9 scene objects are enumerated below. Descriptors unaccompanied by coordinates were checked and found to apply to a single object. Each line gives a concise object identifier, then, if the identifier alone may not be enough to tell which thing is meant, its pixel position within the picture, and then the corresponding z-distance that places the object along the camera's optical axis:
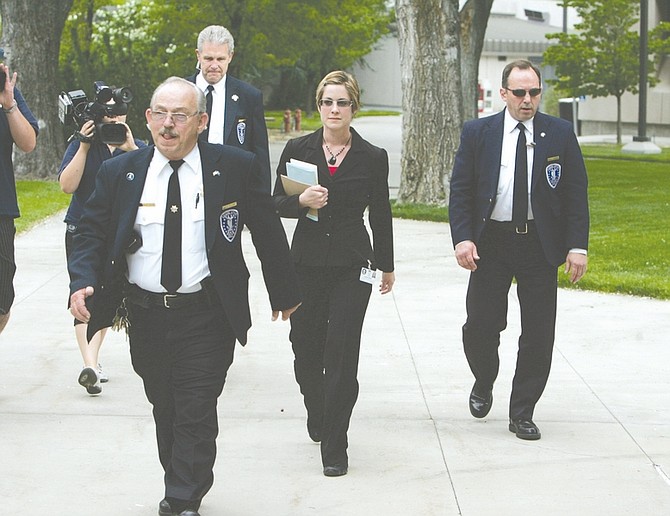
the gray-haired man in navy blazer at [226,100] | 14.78
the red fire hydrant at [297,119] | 89.39
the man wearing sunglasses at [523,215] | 12.41
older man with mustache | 9.52
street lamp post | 55.77
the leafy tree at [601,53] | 66.78
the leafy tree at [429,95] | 32.89
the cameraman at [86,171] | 13.11
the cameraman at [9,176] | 13.28
